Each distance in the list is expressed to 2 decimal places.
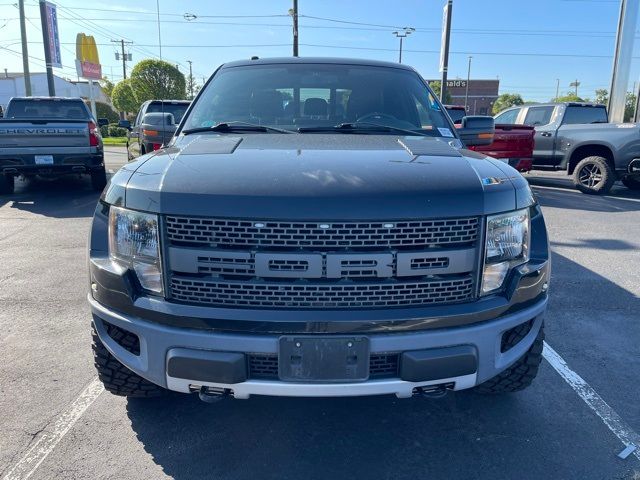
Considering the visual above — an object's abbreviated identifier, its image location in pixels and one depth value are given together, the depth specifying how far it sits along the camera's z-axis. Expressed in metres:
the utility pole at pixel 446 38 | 15.47
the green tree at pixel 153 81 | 38.56
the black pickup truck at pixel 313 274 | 1.96
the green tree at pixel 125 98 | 42.75
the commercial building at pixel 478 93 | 81.88
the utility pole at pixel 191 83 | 56.84
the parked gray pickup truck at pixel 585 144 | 9.88
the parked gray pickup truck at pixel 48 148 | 8.88
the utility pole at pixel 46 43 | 18.47
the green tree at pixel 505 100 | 79.12
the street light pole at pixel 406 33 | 32.09
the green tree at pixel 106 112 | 49.94
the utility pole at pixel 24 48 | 21.80
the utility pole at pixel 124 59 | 61.28
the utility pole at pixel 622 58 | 14.68
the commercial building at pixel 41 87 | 62.00
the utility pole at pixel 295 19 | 20.90
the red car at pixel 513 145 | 9.89
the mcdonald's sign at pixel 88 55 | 36.12
